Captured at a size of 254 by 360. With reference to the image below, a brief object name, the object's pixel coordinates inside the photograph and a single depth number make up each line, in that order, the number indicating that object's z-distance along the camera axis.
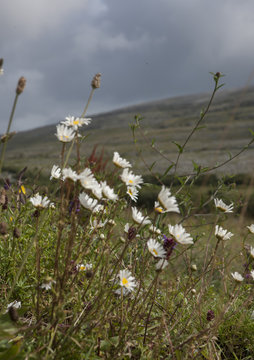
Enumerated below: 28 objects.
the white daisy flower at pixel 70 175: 0.99
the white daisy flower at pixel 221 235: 1.48
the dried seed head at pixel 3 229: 1.02
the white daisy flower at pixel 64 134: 1.09
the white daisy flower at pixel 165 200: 1.08
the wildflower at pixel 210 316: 1.45
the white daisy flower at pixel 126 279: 1.25
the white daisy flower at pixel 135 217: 1.25
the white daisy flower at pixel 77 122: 1.15
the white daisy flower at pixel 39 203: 1.25
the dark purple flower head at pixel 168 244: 1.27
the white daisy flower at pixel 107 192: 1.07
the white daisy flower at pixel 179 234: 1.18
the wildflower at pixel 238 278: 1.47
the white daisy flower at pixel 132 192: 1.26
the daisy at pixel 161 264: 1.10
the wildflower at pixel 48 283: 1.01
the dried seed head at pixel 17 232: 1.13
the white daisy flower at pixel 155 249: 1.19
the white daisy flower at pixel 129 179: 1.14
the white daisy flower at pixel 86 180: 1.00
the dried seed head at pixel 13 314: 0.96
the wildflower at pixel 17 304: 1.36
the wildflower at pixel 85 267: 1.52
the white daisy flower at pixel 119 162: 1.22
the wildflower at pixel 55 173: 1.35
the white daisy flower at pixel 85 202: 1.08
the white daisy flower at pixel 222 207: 1.50
